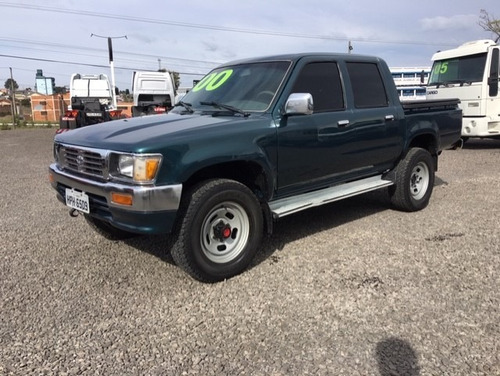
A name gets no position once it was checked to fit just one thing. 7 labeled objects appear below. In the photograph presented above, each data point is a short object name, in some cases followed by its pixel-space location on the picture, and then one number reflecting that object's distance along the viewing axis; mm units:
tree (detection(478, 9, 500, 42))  27183
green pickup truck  3541
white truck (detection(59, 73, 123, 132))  13541
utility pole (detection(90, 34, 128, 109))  26605
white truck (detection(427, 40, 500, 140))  11414
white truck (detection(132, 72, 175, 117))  16828
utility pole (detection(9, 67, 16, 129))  25391
